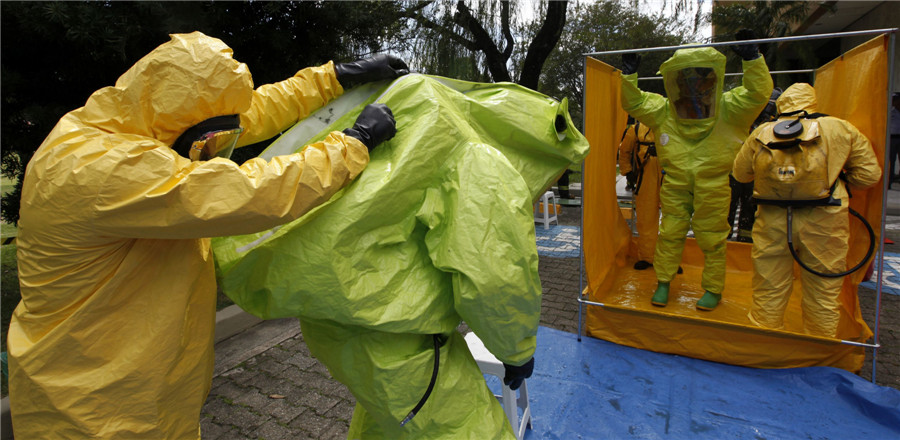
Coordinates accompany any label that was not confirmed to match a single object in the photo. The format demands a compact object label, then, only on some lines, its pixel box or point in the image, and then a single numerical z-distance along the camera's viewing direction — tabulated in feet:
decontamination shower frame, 8.28
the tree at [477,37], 22.56
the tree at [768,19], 36.65
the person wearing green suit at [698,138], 10.94
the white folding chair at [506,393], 7.59
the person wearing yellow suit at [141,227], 3.28
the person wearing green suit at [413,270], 4.28
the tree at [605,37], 46.83
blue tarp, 8.56
